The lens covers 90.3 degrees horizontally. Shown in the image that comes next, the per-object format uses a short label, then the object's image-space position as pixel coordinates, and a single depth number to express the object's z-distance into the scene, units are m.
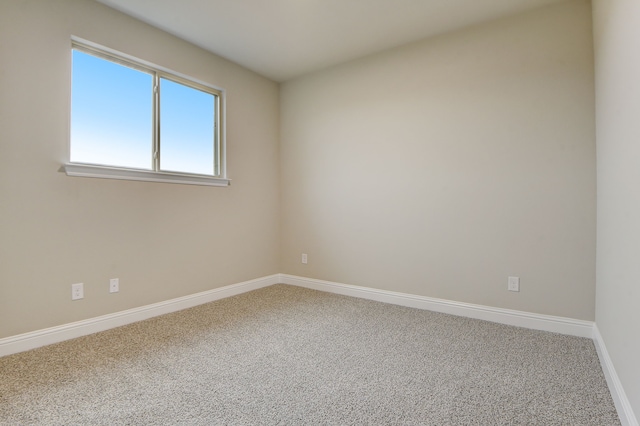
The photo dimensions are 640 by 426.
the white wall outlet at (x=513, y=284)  2.57
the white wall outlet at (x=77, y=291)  2.32
